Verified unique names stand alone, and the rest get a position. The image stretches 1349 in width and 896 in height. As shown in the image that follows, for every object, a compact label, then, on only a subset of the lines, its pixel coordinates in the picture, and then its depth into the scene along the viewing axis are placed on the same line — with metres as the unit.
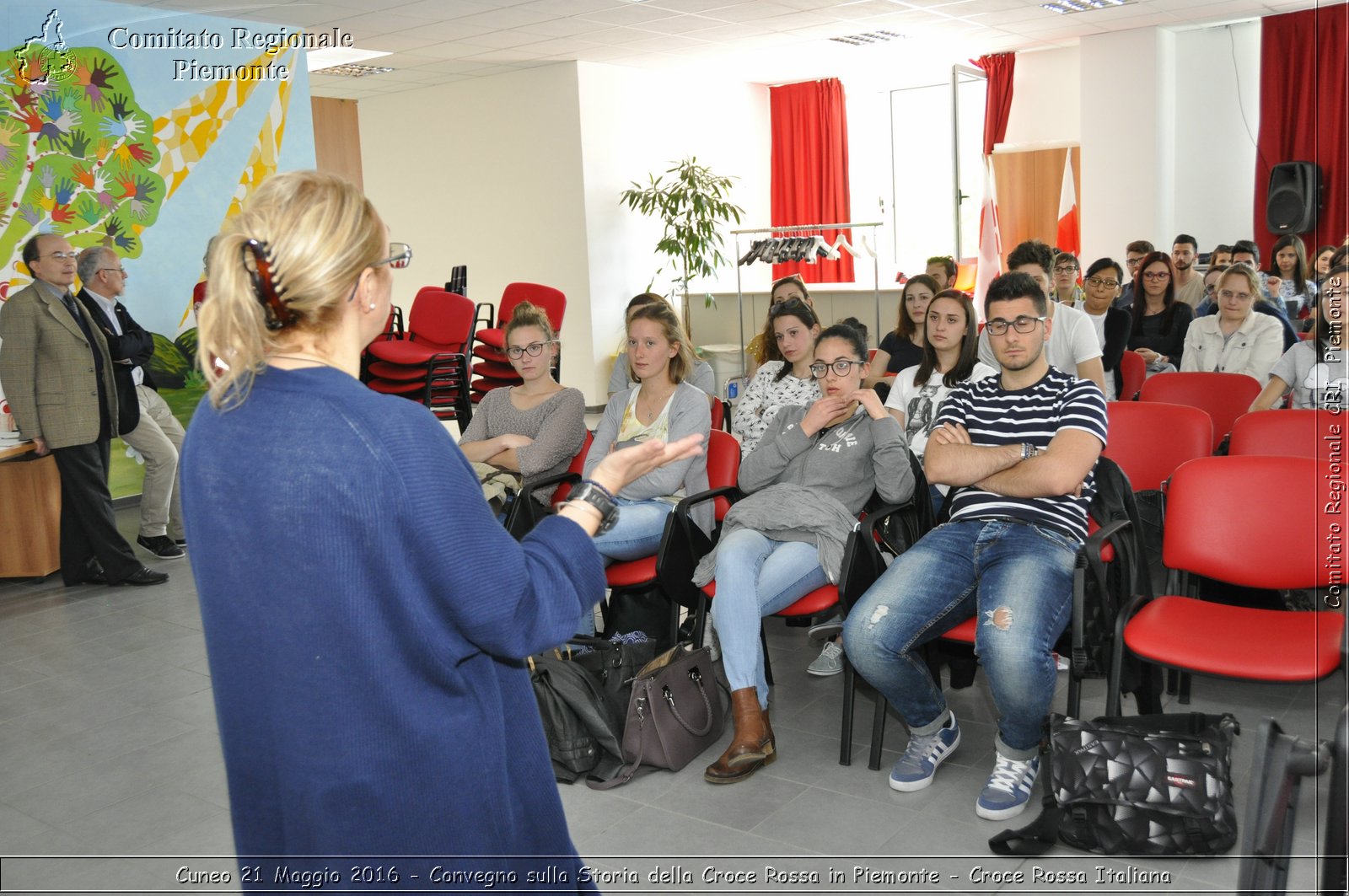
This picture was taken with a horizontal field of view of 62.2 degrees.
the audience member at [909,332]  5.39
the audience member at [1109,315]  5.67
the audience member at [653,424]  3.68
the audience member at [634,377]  4.33
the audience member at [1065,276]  6.85
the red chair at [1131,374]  5.50
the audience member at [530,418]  4.11
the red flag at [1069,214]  10.88
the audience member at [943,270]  6.73
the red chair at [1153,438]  3.75
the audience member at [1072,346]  4.62
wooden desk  5.46
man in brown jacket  5.12
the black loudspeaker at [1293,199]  9.54
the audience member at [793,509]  3.16
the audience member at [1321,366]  3.71
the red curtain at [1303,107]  9.78
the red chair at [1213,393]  4.48
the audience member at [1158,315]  6.26
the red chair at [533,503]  3.89
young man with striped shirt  2.78
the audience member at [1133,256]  7.84
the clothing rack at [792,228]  8.24
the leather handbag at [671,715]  3.08
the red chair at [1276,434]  3.59
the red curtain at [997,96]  11.34
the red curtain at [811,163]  12.27
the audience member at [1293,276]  7.79
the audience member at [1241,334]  5.18
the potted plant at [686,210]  10.47
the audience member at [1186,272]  7.60
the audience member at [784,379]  4.27
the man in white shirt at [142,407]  5.58
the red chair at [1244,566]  2.53
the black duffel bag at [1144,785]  2.42
